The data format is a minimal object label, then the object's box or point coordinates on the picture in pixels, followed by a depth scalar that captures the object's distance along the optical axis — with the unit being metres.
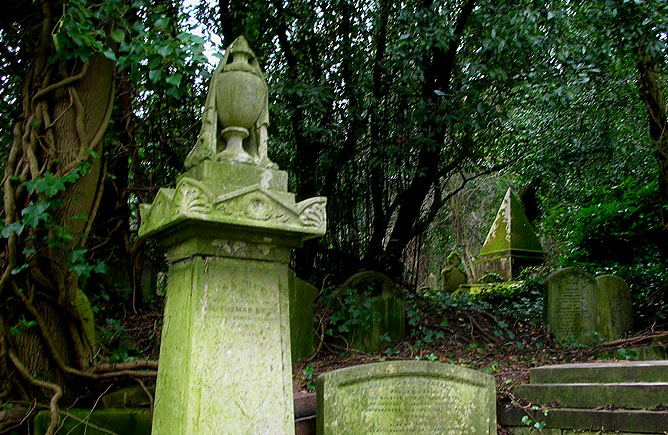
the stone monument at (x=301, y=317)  7.65
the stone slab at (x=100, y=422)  4.20
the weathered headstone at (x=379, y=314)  8.48
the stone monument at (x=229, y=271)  3.34
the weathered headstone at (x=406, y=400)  4.38
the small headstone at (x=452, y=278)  17.06
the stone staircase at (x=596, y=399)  4.53
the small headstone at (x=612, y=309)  9.50
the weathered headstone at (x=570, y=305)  9.40
